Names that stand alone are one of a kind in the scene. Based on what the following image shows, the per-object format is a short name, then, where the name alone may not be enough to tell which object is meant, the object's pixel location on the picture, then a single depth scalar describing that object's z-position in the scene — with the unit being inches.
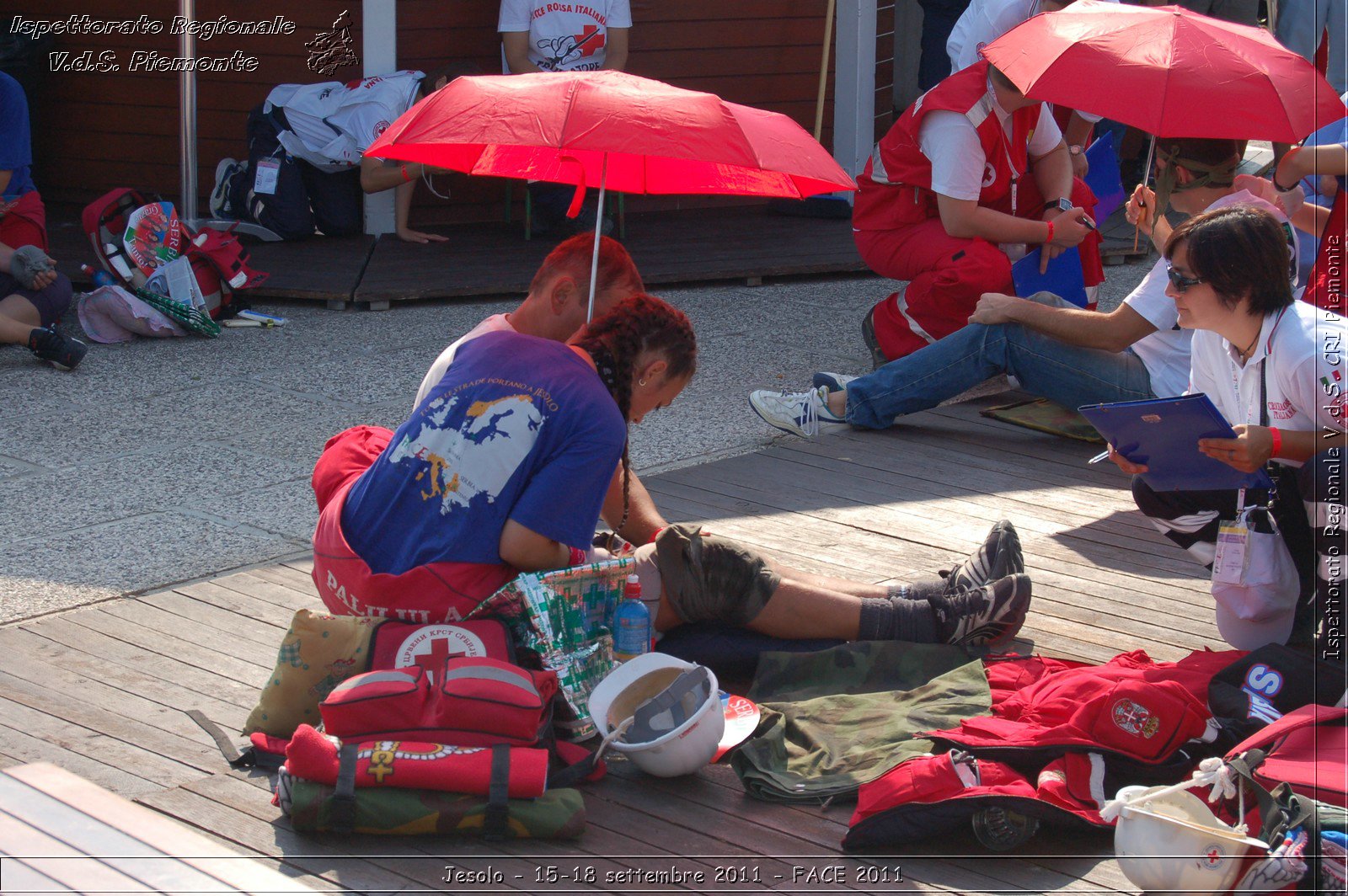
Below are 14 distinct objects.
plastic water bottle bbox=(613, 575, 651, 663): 241.8
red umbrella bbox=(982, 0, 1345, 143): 334.0
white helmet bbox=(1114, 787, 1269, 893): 178.5
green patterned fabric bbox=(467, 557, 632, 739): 226.8
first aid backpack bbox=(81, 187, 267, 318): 500.4
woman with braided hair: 223.6
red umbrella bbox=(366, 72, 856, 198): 242.1
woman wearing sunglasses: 242.7
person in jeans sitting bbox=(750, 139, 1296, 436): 339.3
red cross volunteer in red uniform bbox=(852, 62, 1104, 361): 437.1
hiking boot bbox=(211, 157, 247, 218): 627.8
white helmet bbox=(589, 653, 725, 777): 218.4
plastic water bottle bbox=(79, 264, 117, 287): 510.6
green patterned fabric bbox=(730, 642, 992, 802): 225.5
